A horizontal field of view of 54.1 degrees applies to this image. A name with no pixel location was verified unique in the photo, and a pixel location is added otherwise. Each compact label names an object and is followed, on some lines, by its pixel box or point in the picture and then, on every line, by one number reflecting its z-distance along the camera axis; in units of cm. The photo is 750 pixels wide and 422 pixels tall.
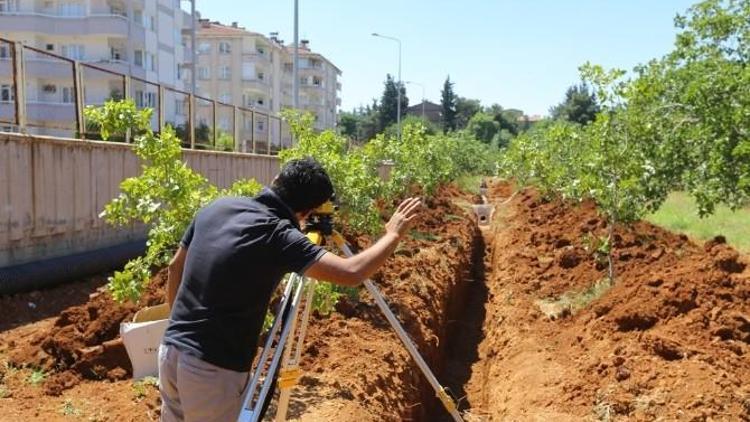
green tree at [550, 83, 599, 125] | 8225
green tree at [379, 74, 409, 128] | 9988
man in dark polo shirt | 311
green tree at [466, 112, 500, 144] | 9425
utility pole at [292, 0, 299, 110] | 2442
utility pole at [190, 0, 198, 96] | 4684
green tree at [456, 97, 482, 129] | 11444
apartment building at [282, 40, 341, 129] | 9388
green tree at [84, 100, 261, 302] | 577
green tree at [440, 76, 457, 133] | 10631
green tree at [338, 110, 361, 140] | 11000
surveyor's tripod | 326
